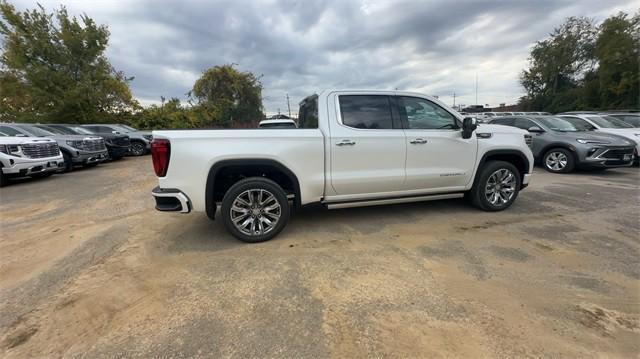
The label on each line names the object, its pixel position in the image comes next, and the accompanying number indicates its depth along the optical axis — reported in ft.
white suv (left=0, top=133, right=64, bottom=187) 25.59
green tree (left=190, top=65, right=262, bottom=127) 105.60
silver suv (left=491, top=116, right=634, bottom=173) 25.08
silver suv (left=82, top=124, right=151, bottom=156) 48.03
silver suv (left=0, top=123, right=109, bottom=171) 33.01
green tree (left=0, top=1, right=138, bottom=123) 55.36
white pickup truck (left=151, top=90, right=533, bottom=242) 11.54
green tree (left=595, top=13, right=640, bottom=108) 84.69
